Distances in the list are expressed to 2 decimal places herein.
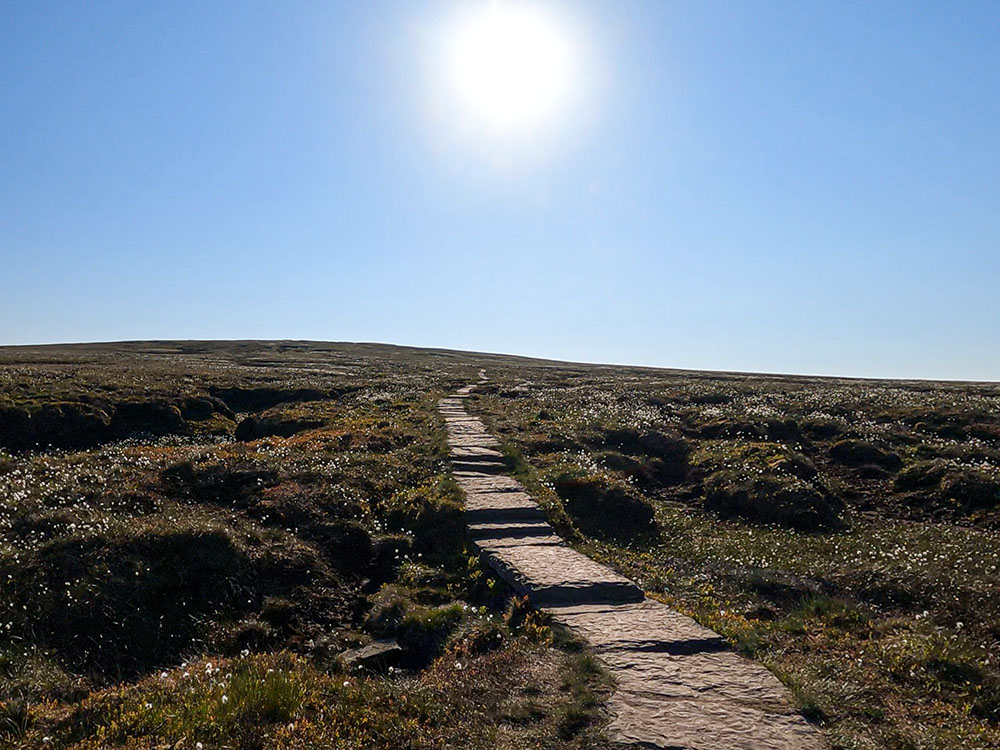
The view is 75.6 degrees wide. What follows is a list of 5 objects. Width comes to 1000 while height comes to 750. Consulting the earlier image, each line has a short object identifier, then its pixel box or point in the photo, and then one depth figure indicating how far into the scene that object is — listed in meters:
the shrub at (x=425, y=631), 8.55
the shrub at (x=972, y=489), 16.45
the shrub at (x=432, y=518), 12.59
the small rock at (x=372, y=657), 8.15
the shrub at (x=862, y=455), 20.91
